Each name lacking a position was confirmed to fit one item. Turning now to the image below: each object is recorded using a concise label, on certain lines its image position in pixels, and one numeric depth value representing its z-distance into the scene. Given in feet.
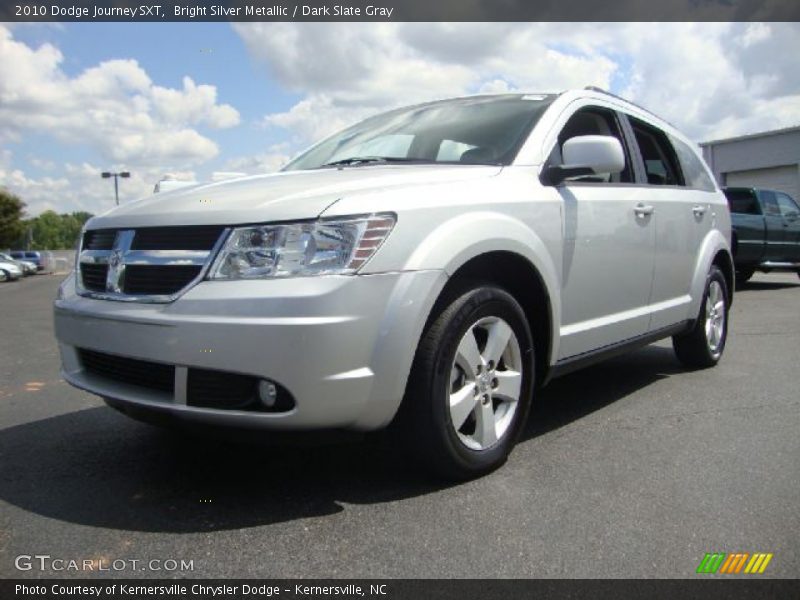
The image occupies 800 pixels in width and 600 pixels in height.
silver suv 7.89
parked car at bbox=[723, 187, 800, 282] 40.14
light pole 148.66
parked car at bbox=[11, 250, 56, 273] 152.97
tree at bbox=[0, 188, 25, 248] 196.85
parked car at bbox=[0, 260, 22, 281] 111.45
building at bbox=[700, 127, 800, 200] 93.61
